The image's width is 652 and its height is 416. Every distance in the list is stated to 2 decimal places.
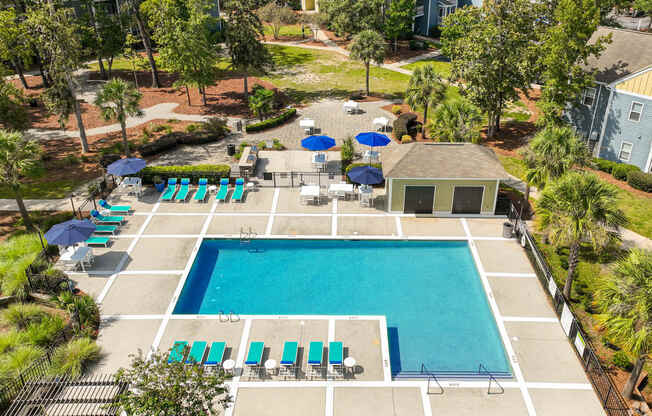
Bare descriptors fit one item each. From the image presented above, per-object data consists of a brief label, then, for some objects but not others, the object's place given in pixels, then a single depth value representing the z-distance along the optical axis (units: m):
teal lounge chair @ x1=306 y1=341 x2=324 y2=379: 19.67
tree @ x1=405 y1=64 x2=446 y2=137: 38.75
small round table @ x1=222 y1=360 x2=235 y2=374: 19.50
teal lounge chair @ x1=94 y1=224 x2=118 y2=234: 28.77
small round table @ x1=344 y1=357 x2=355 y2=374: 19.45
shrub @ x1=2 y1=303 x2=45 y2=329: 21.69
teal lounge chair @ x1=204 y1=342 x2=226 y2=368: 19.81
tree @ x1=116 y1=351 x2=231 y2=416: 13.57
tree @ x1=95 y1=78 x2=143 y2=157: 33.59
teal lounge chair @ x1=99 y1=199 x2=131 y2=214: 30.53
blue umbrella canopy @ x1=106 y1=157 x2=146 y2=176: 31.58
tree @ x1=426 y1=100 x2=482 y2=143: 33.31
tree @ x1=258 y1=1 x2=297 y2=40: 71.06
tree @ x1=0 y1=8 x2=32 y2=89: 40.75
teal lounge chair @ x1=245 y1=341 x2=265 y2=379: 19.78
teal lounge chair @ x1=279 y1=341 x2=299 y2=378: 19.69
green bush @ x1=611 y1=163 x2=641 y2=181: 34.28
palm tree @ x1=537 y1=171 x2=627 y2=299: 21.16
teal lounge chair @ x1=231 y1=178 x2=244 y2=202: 32.07
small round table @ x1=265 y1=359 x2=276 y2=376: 19.50
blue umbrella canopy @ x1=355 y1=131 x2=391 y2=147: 34.31
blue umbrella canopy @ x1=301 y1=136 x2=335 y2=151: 34.31
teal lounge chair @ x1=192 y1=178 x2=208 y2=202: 32.20
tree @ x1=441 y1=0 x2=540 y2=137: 36.84
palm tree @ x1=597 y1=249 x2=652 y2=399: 16.25
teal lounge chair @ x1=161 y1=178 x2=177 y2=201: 32.31
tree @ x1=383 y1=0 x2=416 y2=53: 63.41
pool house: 29.36
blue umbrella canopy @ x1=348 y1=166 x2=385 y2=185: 31.45
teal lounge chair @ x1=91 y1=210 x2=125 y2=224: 29.62
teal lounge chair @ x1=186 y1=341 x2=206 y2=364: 20.11
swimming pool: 21.66
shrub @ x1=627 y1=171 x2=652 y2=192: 32.78
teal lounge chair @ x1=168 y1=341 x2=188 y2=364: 19.50
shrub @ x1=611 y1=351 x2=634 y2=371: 19.95
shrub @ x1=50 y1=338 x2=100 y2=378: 19.11
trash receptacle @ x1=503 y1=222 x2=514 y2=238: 28.02
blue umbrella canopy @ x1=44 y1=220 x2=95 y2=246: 25.02
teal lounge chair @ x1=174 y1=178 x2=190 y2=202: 32.31
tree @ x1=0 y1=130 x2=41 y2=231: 26.09
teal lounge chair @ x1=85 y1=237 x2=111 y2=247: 27.55
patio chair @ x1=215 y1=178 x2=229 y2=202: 32.06
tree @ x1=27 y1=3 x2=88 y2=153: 33.78
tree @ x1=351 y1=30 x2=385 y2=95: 47.41
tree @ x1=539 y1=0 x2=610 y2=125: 32.38
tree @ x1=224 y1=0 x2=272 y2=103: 44.75
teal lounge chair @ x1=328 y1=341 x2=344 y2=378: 19.58
